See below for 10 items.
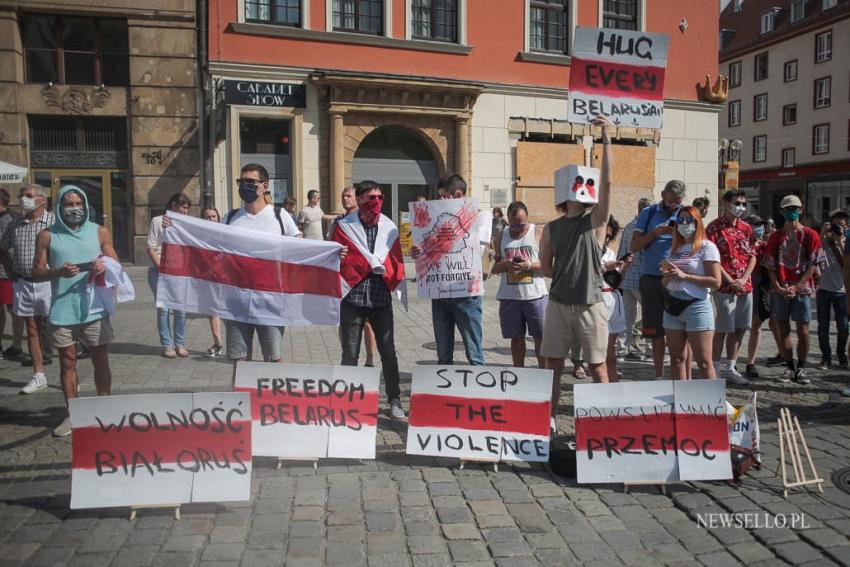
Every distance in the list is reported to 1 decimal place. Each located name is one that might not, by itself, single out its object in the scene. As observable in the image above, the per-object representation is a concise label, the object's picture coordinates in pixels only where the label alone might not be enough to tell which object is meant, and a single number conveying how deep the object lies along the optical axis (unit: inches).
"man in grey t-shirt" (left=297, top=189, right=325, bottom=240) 505.0
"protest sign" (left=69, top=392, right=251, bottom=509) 158.6
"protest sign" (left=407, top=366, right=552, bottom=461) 188.1
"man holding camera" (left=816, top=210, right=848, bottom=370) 316.2
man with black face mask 214.4
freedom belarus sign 187.9
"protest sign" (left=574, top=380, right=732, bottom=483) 174.1
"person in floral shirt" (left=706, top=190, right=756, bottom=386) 270.8
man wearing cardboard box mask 198.4
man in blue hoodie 209.6
